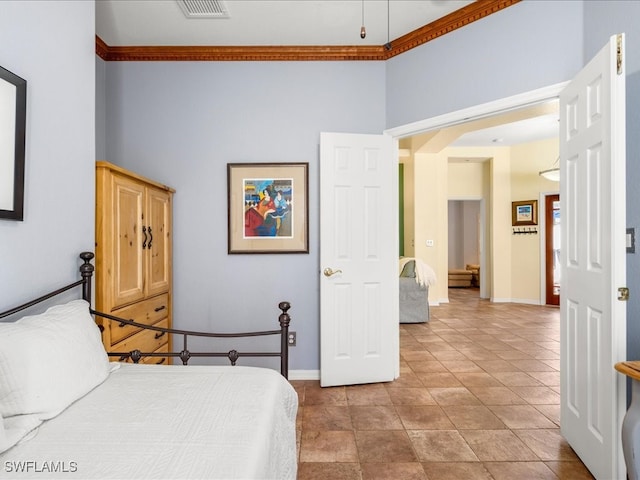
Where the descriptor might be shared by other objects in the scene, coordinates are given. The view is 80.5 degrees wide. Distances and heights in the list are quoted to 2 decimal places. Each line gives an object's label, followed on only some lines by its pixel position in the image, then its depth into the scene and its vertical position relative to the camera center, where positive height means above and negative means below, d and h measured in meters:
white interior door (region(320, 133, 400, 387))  3.23 -0.17
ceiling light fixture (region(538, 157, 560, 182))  6.31 +1.12
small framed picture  7.38 +0.53
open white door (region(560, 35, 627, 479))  1.75 -0.11
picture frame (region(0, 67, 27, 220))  1.55 +0.41
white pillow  1.24 -0.45
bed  1.00 -0.59
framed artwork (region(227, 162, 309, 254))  3.40 +0.30
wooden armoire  2.22 -0.12
